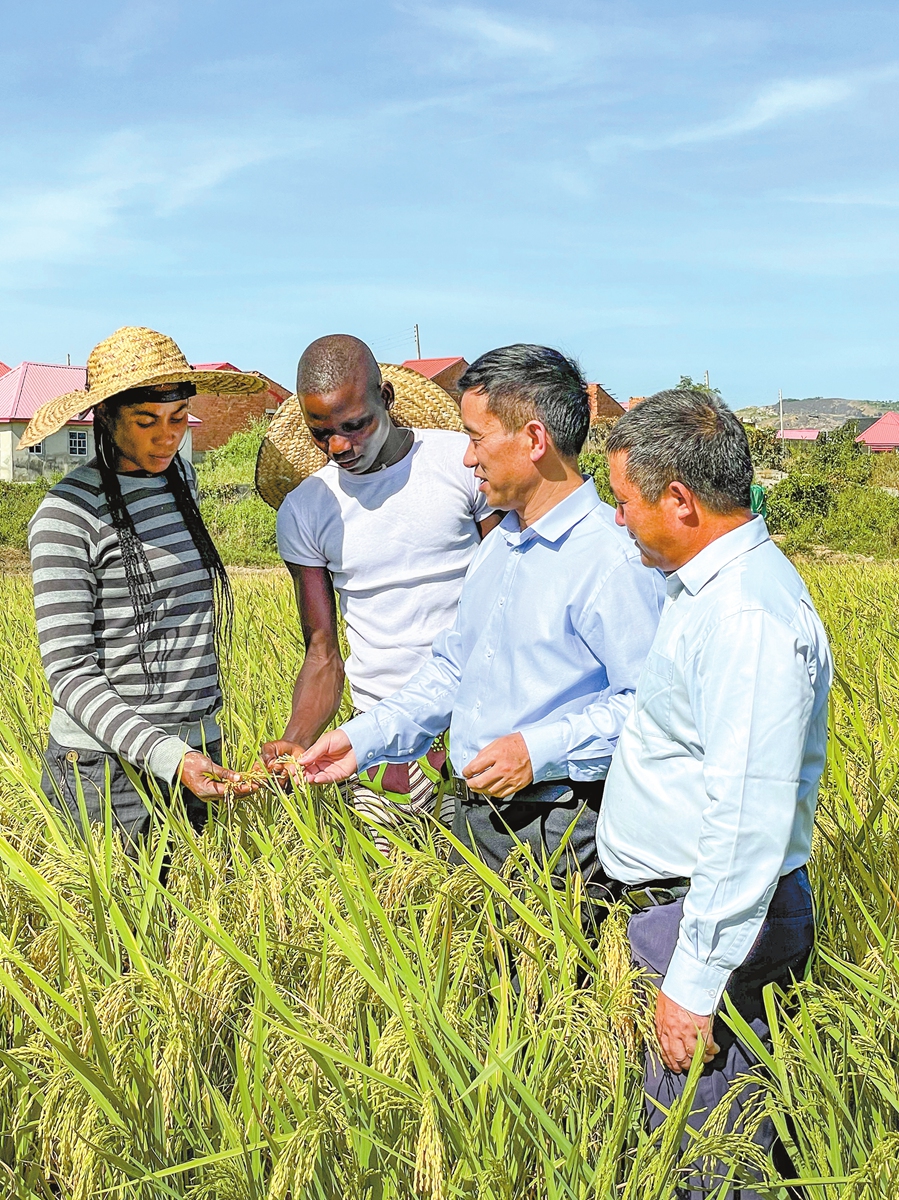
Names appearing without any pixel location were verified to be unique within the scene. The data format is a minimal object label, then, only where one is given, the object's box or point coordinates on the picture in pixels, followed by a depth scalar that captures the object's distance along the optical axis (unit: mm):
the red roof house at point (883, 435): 48906
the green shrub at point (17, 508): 18906
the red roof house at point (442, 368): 41719
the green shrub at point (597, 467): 18516
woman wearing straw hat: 2166
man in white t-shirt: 2541
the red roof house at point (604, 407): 35656
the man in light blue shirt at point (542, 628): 1880
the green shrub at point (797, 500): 18672
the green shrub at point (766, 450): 21156
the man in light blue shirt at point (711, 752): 1417
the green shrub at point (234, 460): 30141
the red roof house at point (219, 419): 39469
